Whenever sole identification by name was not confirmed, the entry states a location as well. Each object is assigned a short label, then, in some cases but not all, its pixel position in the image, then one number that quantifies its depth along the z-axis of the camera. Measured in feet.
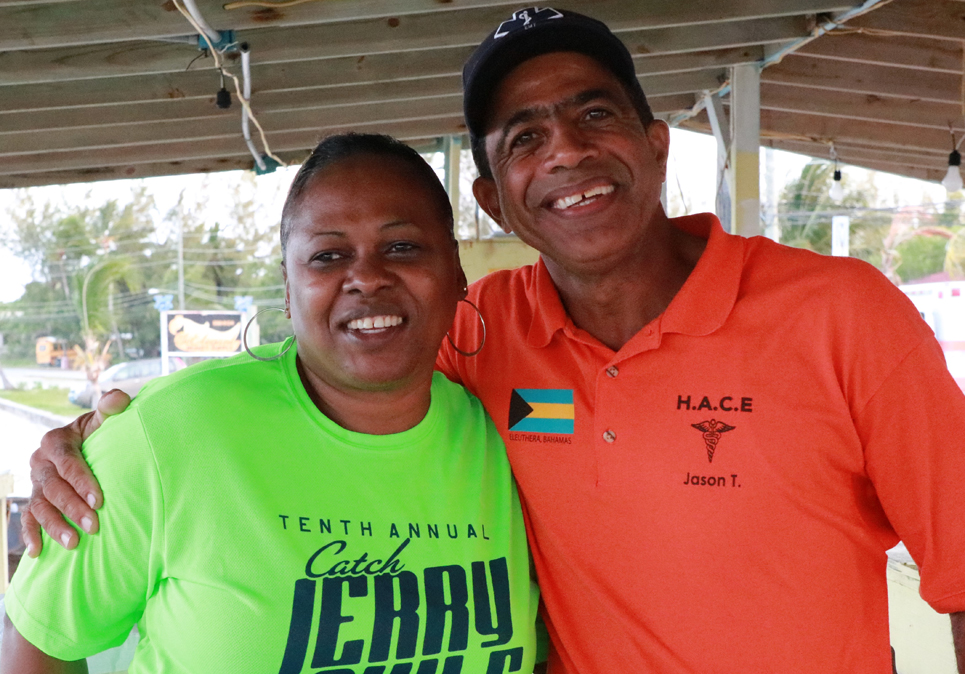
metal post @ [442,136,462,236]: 19.85
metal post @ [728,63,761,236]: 14.49
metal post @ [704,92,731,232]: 15.48
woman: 5.08
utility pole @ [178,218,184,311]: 70.54
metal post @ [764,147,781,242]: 58.65
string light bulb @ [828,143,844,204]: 21.20
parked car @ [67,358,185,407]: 66.90
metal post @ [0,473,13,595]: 17.31
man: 5.36
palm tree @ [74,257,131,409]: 69.15
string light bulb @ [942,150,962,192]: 18.40
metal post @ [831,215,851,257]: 56.59
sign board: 57.47
